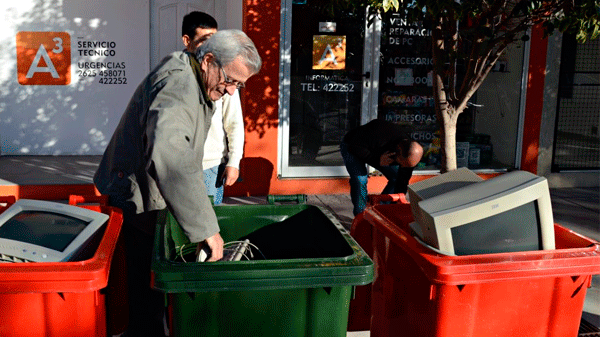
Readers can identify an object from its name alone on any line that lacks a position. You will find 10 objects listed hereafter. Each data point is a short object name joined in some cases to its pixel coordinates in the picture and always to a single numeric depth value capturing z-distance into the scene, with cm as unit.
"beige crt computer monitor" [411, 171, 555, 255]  274
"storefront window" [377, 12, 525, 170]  787
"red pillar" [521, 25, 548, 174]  814
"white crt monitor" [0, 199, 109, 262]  253
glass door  756
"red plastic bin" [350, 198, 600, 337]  267
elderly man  261
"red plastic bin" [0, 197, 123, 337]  238
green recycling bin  242
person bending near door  529
